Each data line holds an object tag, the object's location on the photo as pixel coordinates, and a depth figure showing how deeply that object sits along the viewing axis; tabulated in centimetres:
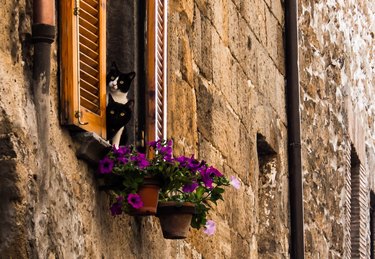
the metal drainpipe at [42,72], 807
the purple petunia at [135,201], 919
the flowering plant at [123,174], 912
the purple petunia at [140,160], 926
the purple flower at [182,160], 961
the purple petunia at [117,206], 919
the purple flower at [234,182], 1055
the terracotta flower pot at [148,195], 932
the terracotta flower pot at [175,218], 983
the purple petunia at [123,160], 921
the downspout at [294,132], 1626
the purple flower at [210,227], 1066
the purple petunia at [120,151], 919
